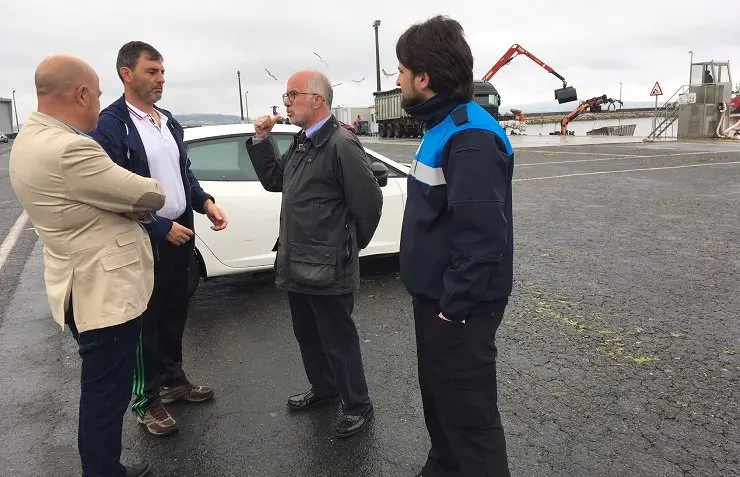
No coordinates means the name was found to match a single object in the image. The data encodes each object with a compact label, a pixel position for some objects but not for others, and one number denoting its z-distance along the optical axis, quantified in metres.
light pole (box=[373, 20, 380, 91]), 41.38
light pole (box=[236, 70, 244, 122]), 72.94
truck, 38.09
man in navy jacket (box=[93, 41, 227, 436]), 2.85
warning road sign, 29.11
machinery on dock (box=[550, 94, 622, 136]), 35.88
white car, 5.00
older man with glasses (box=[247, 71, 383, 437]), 2.92
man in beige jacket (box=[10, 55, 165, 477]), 2.18
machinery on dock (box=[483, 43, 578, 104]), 31.16
